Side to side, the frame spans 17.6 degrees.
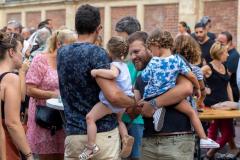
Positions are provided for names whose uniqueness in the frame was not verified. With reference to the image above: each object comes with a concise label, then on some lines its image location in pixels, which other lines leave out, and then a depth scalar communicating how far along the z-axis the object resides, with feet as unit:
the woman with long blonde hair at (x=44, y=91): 27.32
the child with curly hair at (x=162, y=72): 21.99
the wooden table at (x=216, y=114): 29.37
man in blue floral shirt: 20.08
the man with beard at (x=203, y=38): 46.96
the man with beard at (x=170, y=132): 22.09
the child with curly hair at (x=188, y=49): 25.17
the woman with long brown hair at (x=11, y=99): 19.78
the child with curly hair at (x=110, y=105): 19.99
